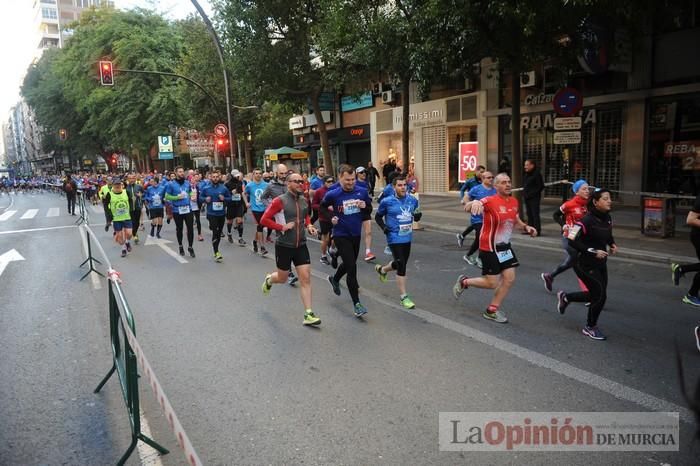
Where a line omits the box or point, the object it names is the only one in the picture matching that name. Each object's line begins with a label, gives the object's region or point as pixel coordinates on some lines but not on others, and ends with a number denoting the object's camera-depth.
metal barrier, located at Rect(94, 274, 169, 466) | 3.26
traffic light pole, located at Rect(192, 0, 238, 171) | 18.45
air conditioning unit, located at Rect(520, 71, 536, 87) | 18.80
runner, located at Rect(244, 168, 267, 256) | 11.66
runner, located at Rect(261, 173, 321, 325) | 6.32
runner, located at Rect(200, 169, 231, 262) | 11.12
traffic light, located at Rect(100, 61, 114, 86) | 20.59
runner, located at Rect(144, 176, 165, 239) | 14.19
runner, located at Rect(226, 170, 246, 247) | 12.88
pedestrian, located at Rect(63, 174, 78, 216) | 24.34
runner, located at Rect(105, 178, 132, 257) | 11.69
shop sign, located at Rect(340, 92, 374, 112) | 28.78
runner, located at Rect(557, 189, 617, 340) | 5.39
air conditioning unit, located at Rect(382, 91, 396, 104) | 26.38
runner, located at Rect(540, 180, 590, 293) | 6.73
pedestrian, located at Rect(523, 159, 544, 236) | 12.20
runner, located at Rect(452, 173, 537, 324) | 6.03
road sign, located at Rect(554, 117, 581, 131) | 11.68
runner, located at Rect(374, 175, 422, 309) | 6.81
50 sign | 15.04
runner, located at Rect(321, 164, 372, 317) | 6.69
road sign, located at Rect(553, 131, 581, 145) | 11.73
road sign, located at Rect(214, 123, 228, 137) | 25.12
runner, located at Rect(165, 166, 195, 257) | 11.38
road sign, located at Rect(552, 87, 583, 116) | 11.61
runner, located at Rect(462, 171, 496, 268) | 8.99
